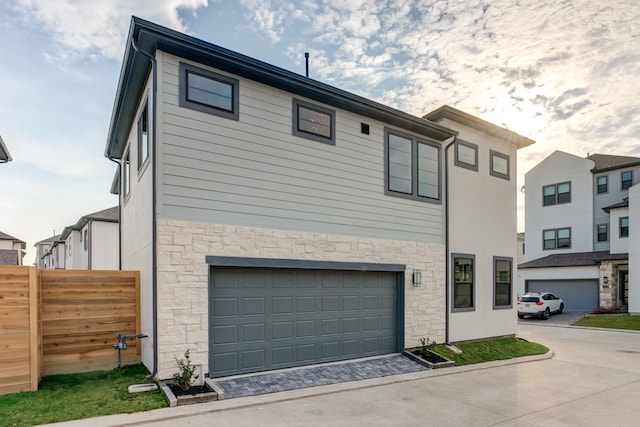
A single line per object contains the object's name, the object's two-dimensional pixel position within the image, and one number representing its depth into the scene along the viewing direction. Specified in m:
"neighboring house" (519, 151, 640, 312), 22.39
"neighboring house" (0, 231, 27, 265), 19.11
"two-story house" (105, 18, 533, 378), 6.97
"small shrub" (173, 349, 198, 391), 6.36
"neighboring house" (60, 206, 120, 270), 17.23
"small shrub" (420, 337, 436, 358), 9.58
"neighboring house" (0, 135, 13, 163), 10.04
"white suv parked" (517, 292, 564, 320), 21.44
